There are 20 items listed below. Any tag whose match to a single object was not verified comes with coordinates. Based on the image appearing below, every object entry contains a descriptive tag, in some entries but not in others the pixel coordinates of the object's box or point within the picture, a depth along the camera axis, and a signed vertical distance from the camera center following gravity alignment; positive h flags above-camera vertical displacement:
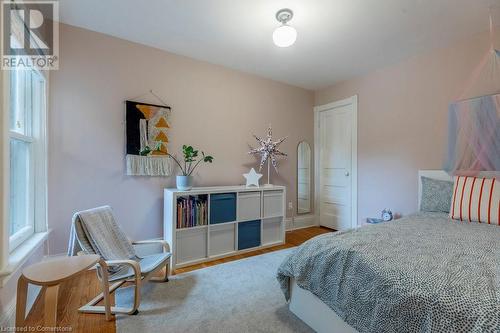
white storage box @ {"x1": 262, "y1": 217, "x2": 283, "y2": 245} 3.17 -0.89
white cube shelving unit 2.55 -0.73
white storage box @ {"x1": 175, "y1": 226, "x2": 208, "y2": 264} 2.58 -0.89
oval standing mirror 4.06 -0.21
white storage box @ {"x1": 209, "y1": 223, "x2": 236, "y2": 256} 2.78 -0.89
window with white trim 1.78 +0.12
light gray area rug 1.58 -1.08
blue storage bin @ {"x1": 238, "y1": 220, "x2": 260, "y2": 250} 2.95 -0.88
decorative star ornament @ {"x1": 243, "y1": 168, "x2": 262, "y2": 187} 3.15 -0.17
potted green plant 2.66 +0.02
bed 0.91 -0.53
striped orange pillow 1.98 -0.31
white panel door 3.70 -0.02
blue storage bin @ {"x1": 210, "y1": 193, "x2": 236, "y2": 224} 2.73 -0.49
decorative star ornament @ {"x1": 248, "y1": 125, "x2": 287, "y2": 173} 3.42 +0.23
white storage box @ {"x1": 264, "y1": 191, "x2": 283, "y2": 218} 3.12 -0.51
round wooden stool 1.09 -0.54
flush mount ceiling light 2.05 +1.18
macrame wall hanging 2.62 +0.32
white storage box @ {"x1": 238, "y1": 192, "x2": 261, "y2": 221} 2.92 -0.51
